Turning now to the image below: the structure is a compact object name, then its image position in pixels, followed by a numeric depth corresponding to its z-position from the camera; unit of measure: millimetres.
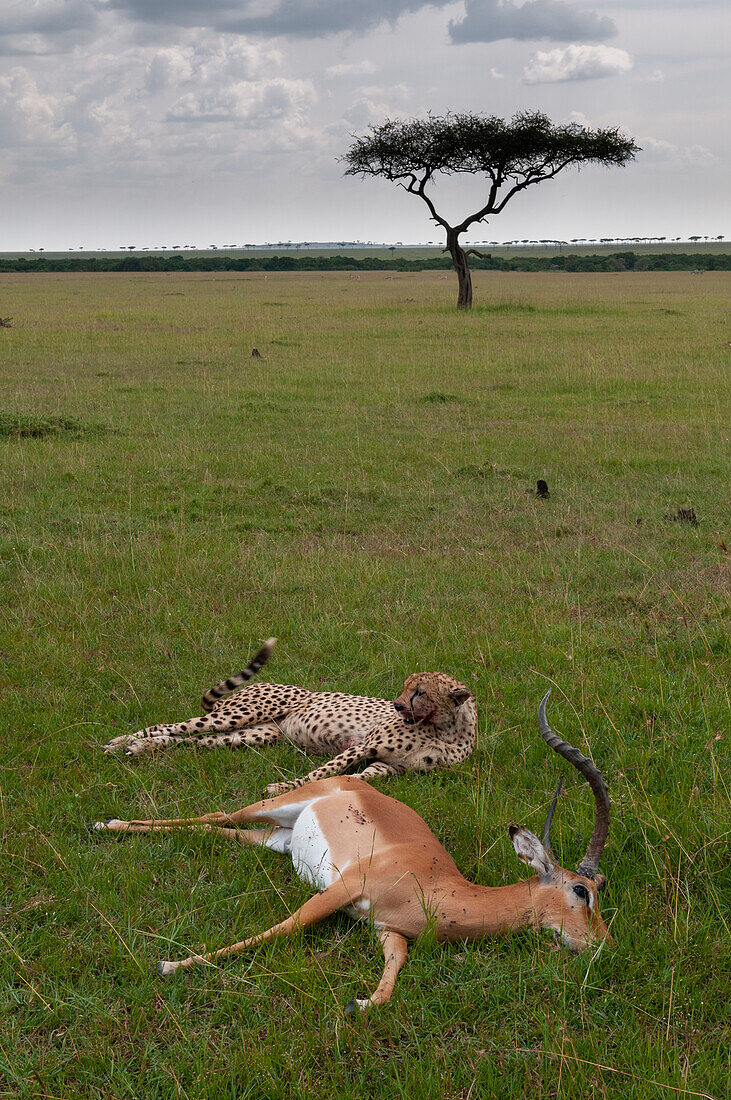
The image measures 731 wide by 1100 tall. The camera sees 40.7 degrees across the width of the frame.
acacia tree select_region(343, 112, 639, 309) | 36531
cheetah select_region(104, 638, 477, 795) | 4820
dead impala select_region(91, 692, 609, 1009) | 3262
